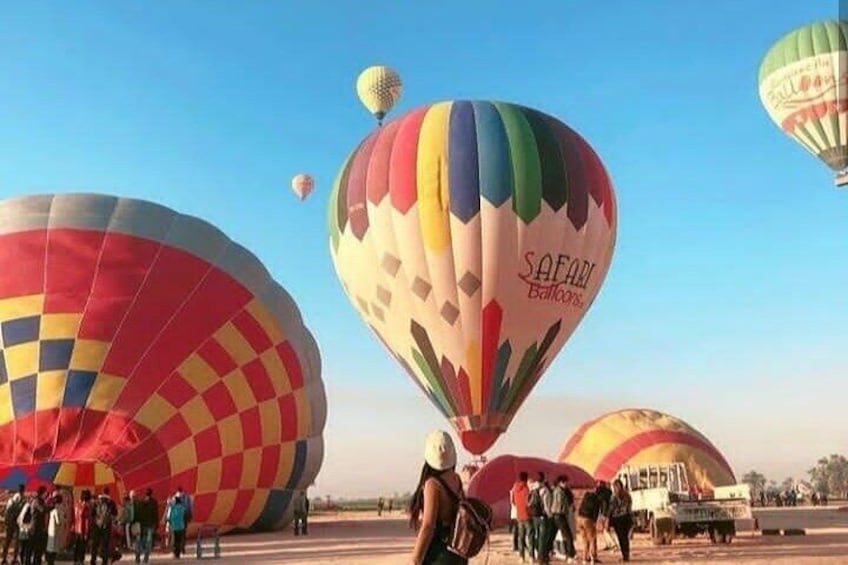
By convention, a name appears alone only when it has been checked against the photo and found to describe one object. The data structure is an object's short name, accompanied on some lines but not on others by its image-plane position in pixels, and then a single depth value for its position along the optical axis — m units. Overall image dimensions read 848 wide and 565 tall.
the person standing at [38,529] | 13.01
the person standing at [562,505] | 11.98
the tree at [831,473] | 124.24
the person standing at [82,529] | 13.52
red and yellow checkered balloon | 16.52
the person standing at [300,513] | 20.53
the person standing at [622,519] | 12.72
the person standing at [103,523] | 13.15
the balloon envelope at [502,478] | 19.73
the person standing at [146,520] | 14.02
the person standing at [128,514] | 14.40
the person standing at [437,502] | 4.93
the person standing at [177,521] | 14.78
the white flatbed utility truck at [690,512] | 16.03
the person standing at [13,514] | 14.14
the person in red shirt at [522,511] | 12.44
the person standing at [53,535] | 13.09
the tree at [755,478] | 118.54
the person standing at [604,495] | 12.70
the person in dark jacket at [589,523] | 12.20
